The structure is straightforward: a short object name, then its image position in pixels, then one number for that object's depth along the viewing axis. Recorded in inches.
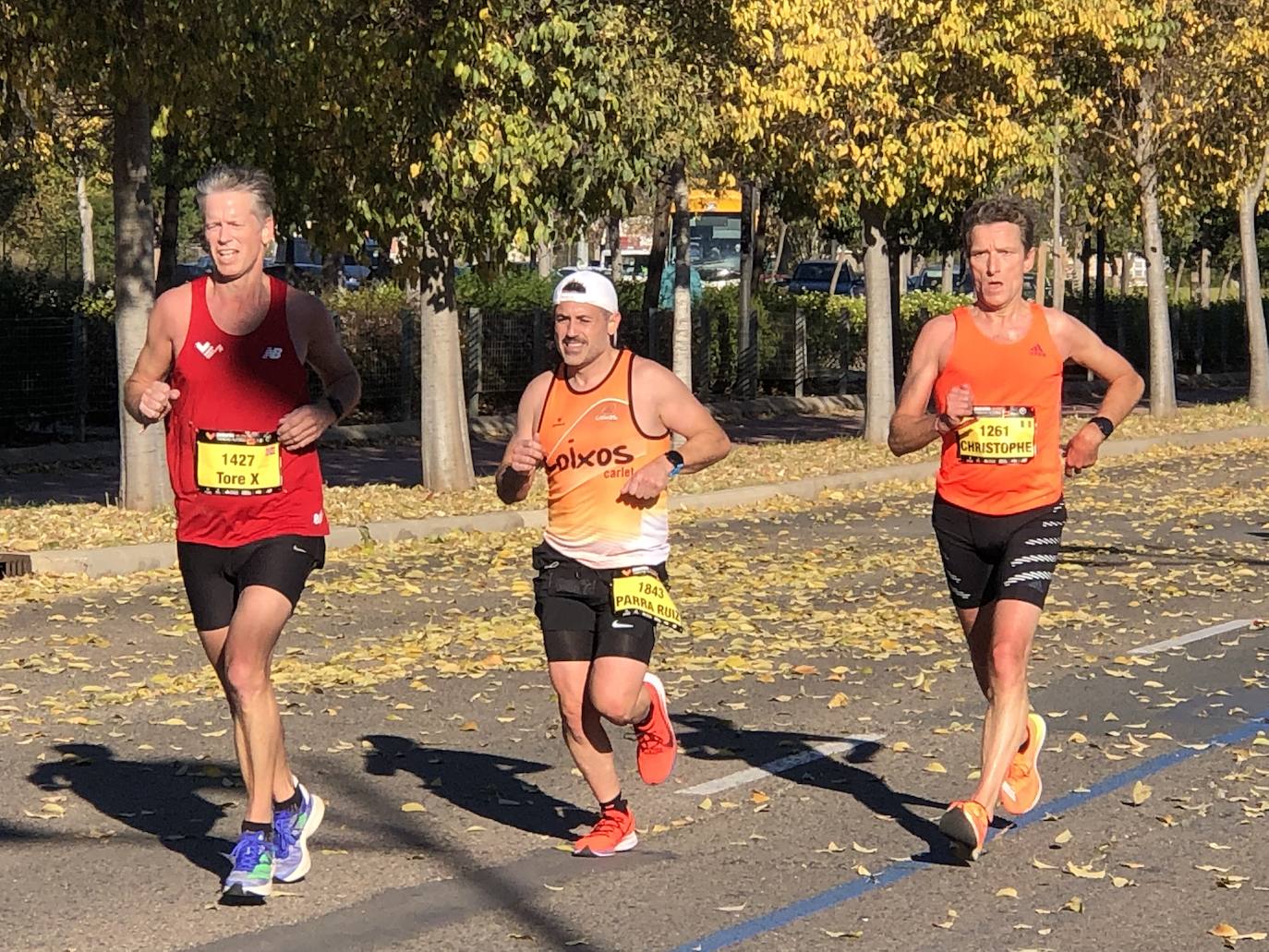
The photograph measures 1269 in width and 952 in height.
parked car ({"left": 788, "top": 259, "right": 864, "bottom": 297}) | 2559.1
